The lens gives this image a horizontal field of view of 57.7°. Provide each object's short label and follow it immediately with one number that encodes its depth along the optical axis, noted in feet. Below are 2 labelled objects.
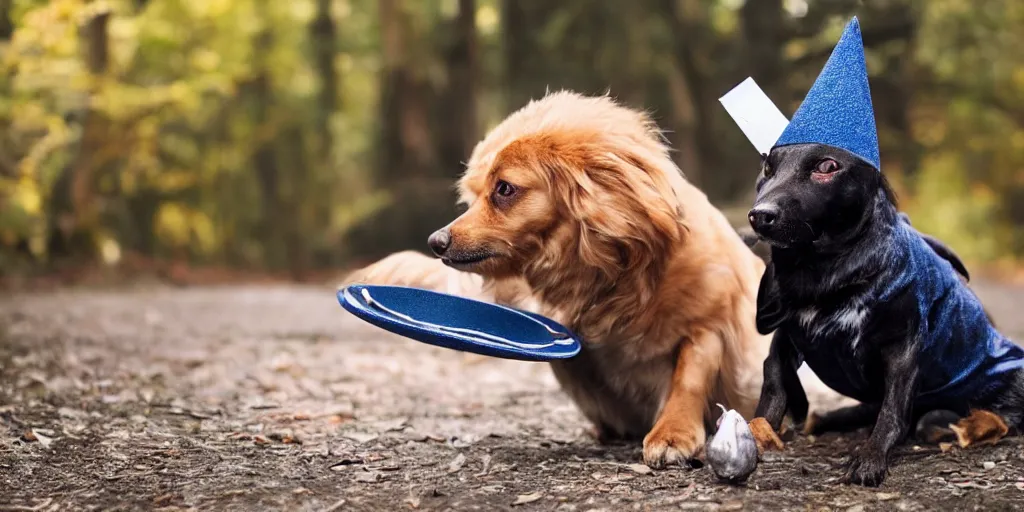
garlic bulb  9.11
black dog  9.21
